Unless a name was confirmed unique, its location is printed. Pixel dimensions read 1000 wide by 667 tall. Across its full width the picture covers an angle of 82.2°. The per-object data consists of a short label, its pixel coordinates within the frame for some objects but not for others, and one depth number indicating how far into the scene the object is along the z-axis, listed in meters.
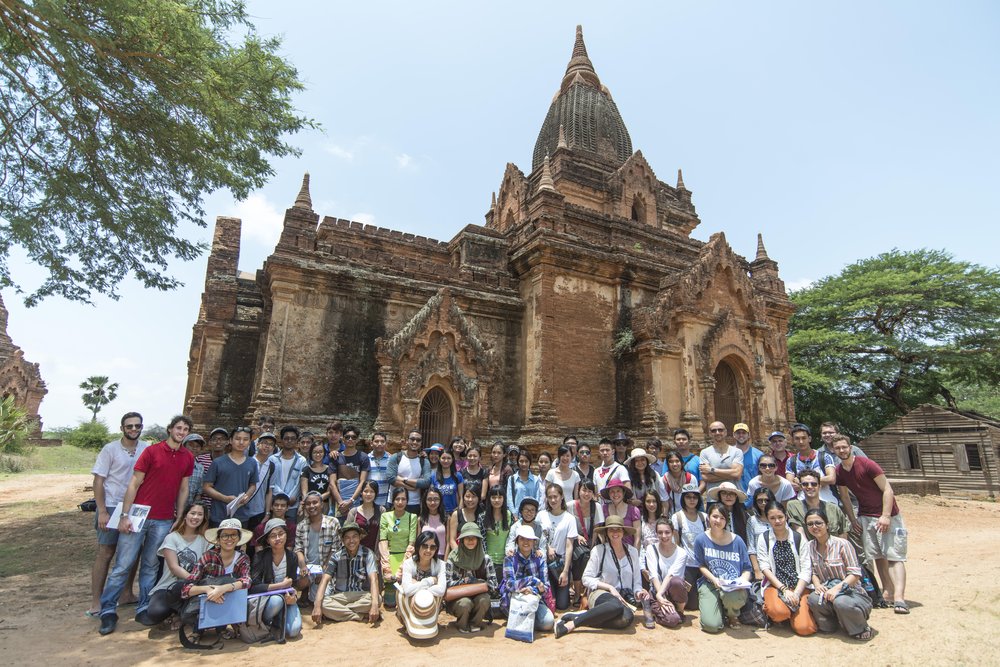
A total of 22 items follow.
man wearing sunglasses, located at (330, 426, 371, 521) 7.73
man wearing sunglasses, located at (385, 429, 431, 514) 7.73
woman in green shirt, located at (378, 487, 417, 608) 6.83
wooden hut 22.50
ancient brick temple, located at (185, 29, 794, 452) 12.82
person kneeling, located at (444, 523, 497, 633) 6.31
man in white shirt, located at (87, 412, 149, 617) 6.36
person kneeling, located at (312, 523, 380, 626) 6.39
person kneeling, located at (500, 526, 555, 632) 6.49
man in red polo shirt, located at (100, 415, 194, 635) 6.18
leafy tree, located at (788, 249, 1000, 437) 28.09
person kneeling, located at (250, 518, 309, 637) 5.90
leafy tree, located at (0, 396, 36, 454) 26.23
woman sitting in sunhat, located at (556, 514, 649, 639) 6.51
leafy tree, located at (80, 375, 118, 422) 54.25
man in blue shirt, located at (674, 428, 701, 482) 8.23
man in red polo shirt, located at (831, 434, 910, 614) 6.77
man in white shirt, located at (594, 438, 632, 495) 7.75
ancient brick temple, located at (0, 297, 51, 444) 36.56
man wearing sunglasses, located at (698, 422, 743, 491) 7.71
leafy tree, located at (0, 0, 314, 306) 9.32
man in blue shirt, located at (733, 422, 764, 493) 7.92
